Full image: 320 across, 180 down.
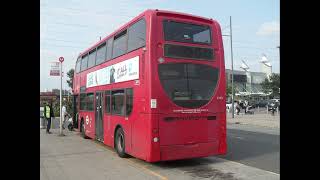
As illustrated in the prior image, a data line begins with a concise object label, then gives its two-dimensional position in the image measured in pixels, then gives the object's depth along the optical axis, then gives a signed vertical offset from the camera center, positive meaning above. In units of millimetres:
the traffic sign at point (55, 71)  14947 +1255
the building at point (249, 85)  57636 +2464
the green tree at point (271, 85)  45800 +1784
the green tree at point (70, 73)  50057 +3839
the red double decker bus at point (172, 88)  7116 +206
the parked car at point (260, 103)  48101 -1271
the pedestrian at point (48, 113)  15568 -937
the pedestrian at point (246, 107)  33080 -1273
